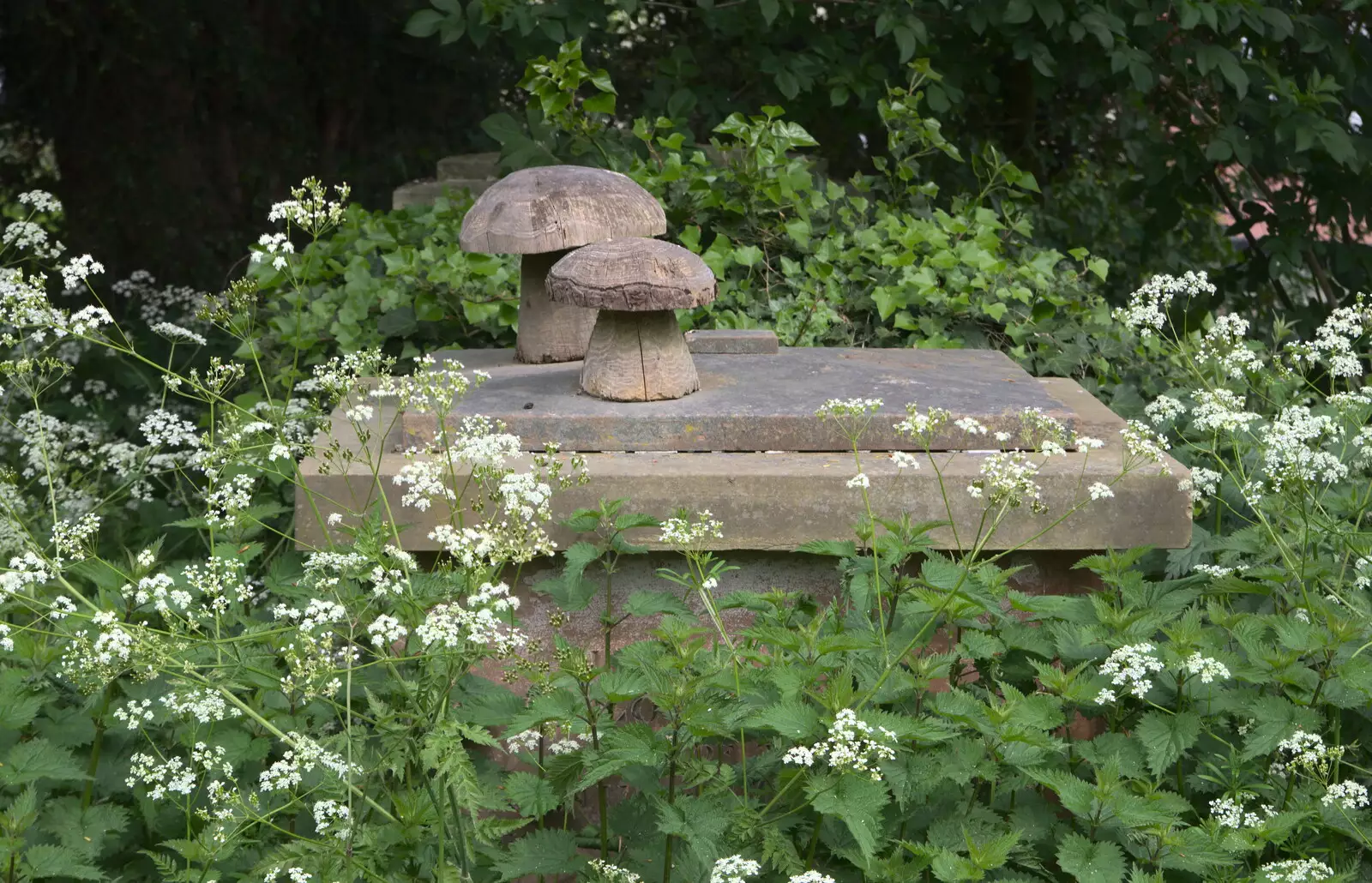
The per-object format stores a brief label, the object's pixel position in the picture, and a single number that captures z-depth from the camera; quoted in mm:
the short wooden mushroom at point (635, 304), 3125
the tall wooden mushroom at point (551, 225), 3691
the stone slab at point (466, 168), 7302
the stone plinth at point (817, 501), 2934
